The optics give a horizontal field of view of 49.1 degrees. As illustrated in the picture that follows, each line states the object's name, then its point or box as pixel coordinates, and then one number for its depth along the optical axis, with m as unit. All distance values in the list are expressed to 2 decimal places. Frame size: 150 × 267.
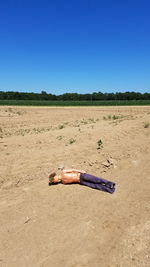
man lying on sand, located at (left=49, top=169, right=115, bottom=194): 3.42
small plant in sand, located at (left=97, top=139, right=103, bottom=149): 4.87
